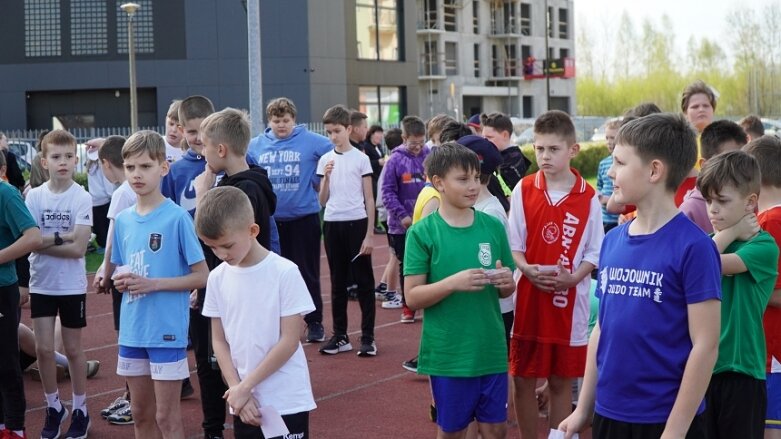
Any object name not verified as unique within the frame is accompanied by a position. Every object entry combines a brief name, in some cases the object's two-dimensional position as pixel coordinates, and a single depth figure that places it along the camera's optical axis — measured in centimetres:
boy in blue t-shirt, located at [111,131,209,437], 530
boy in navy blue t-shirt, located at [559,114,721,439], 338
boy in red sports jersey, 546
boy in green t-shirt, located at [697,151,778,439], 419
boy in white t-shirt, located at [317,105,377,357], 927
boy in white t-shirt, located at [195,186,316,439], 426
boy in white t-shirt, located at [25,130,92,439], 677
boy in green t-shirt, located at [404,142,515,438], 488
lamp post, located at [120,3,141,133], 3319
